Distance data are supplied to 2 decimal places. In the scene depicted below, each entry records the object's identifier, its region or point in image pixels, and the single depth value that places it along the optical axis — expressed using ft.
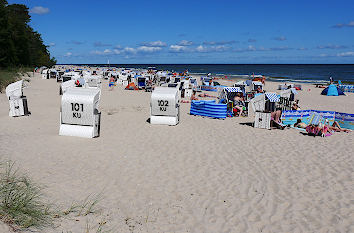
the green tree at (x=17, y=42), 117.91
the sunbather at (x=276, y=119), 37.16
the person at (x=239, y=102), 48.43
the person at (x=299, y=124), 37.66
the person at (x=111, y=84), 82.39
